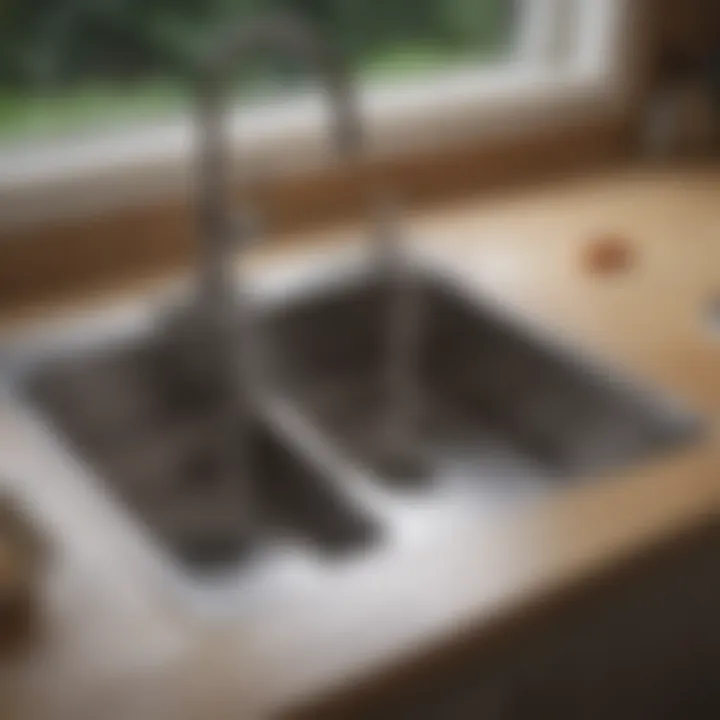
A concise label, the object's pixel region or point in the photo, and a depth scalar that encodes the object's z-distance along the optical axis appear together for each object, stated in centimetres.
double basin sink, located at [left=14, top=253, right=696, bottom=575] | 130
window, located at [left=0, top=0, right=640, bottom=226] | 151
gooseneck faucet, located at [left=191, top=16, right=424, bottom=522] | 126
